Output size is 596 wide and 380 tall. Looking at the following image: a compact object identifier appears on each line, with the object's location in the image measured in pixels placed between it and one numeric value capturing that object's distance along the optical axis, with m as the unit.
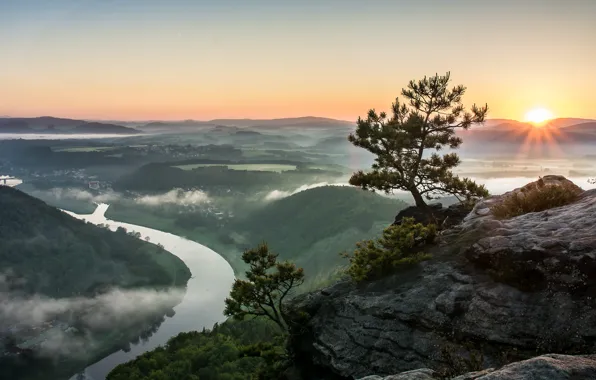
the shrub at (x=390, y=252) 21.05
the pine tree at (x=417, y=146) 30.66
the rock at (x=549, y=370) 8.91
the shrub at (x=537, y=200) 21.78
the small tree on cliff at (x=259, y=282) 24.78
